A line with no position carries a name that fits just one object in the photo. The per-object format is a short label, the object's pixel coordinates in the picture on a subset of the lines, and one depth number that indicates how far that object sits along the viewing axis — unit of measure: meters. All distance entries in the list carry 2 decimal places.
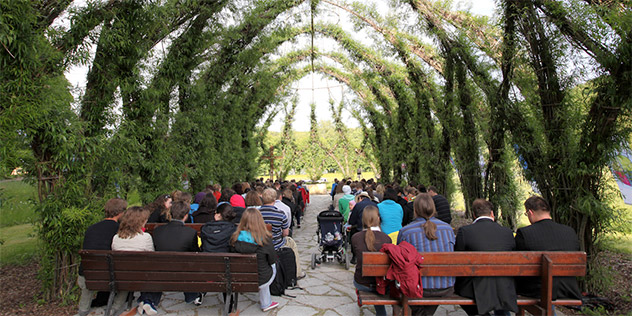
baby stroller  6.29
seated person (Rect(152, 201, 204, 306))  4.05
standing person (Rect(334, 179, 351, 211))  9.44
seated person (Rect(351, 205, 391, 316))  3.63
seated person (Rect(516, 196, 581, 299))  3.35
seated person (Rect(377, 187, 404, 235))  5.51
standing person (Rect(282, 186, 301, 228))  8.45
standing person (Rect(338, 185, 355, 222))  7.30
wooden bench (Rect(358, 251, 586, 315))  3.25
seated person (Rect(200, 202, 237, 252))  4.14
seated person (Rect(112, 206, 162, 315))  4.00
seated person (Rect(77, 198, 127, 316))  4.04
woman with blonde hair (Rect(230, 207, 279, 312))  3.94
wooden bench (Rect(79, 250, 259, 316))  3.80
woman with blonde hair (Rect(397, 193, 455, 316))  3.38
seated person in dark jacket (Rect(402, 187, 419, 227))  6.73
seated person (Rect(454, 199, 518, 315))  3.31
